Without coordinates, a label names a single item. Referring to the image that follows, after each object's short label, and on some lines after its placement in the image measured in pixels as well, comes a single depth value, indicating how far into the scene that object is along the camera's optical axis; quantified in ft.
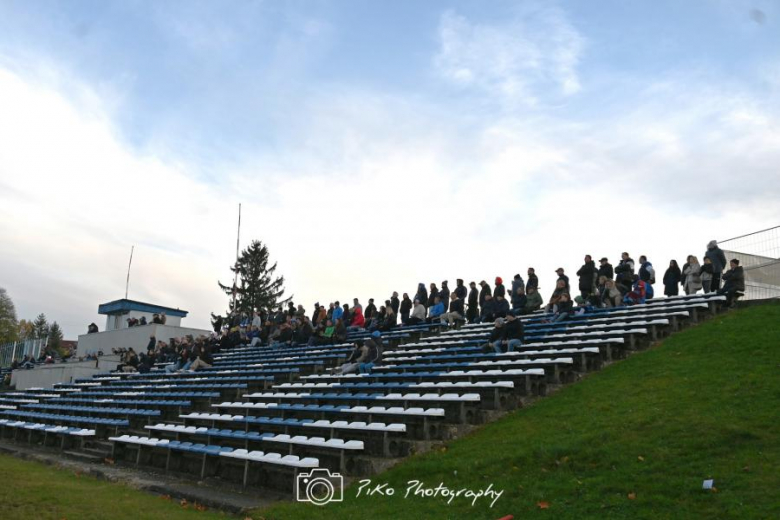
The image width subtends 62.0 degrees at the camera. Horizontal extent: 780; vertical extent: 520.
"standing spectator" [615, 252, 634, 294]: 54.19
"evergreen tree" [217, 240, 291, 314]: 195.83
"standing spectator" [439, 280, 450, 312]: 66.03
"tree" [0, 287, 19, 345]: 198.29
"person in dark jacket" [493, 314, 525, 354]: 42.29
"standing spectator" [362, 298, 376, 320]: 72.55
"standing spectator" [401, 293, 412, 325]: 68.13
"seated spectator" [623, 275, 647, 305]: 51.90
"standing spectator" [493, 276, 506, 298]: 59.72
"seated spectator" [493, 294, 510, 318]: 55.11
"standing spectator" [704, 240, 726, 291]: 50.26
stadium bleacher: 32.22
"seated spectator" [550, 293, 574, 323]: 49.57
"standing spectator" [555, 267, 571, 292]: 51.29
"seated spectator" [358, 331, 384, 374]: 45.70
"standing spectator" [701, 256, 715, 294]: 50.09
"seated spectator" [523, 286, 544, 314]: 57.67
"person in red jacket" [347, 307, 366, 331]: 72.18
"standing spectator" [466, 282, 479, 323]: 62.59
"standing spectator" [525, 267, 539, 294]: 58.59
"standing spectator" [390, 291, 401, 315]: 68.80
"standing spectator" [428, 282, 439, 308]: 67.19
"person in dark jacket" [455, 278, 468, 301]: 62.90
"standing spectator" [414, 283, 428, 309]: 68.90
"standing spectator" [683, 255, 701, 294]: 51.78
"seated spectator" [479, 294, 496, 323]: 58.07
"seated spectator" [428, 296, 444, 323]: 64.95
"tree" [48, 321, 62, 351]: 308.19
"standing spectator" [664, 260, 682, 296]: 53.83
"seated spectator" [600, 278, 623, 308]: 51.21
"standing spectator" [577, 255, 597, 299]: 54.49
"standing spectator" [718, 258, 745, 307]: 45.37
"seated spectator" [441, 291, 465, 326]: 61.02
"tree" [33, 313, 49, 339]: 304.87
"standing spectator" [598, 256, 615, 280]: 55.02
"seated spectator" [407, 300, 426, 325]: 66.08
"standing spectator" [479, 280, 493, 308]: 62.95
